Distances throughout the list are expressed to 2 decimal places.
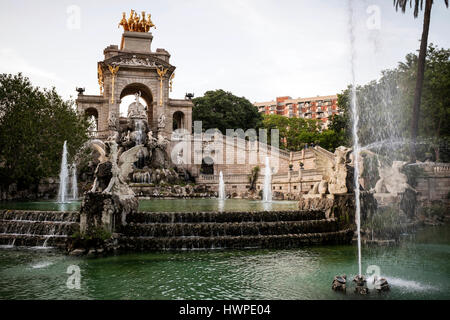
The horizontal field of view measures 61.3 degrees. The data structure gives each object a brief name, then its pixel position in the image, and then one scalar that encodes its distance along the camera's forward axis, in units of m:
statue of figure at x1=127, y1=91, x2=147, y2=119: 34.00
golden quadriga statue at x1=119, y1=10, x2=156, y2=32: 45.66
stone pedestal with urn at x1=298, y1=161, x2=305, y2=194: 27.99
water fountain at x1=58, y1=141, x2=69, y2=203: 24.30
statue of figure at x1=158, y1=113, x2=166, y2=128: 39.87
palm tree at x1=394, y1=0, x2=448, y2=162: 17.77
